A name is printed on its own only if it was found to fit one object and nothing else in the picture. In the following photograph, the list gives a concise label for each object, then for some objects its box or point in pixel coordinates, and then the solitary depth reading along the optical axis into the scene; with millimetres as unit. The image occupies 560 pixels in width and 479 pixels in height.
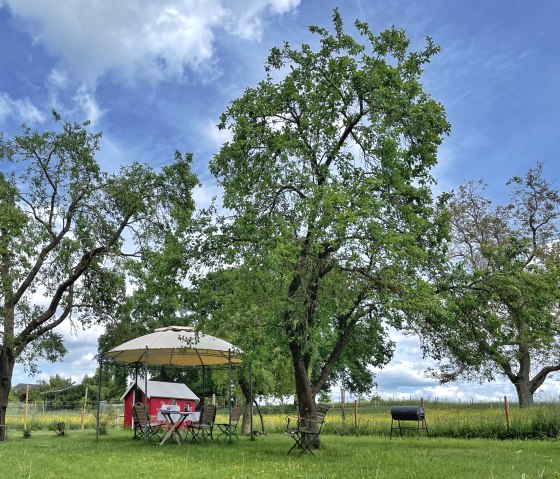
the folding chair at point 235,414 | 16520
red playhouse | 21825
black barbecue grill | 18984
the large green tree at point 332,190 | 12750
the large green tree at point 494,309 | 14164
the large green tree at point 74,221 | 20828
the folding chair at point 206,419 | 16047
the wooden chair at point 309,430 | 12930
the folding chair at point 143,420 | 15180
